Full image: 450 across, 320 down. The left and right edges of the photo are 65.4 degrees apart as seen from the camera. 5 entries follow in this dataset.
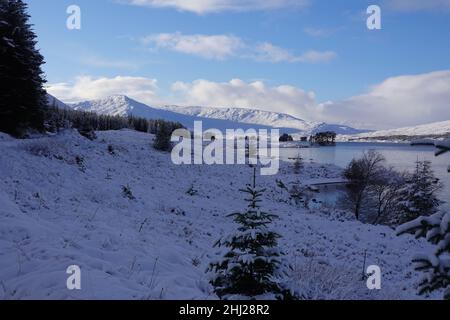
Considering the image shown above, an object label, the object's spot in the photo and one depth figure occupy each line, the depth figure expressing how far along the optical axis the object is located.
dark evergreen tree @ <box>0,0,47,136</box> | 26.94
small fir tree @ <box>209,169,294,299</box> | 5.25
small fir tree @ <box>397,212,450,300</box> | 3.64
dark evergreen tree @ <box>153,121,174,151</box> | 45.78
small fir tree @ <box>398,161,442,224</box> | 26.59
